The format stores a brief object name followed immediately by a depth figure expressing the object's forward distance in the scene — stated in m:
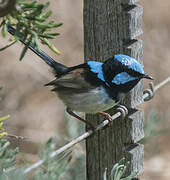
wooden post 5.79
